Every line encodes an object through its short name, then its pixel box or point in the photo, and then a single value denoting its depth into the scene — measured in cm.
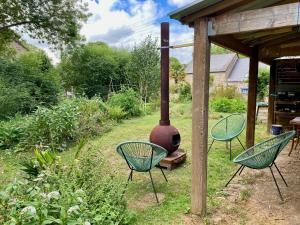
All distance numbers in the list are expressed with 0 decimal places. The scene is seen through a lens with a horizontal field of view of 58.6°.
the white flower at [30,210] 188
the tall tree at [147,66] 1170
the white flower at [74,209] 200
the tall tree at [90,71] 1266
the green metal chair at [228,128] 511
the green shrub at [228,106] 1080
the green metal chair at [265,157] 310
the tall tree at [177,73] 1693
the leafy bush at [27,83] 729
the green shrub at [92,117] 678
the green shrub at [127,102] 977
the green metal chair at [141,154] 333
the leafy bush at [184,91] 1405
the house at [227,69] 2108
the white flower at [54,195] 206
